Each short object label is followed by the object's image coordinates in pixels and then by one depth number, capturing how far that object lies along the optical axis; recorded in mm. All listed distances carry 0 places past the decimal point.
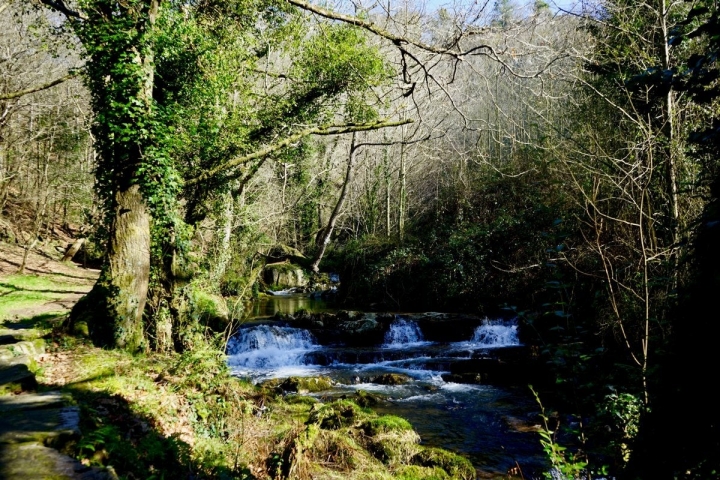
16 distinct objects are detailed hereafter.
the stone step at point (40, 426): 3203
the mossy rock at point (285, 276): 26719
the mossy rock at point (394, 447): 6512
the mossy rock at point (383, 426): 7047
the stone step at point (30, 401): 3891
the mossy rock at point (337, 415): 7184
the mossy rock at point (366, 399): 9562
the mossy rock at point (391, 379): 11367
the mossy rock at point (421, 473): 5984
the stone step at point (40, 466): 2629
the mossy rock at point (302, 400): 9000
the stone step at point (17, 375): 4613
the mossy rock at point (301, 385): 10586
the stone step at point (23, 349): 5612
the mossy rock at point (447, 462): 6340
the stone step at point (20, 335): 6758
